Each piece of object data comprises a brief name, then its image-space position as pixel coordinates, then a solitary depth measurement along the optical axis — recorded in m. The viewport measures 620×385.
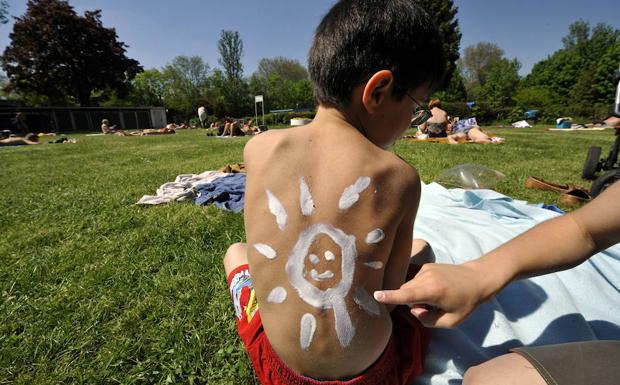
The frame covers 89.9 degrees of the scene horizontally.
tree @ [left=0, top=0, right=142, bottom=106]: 31.56
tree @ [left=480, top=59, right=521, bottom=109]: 40.55
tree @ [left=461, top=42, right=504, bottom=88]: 50.22
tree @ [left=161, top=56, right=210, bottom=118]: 51.25
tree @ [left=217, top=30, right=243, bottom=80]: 47.16
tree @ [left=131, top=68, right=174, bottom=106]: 48.78
